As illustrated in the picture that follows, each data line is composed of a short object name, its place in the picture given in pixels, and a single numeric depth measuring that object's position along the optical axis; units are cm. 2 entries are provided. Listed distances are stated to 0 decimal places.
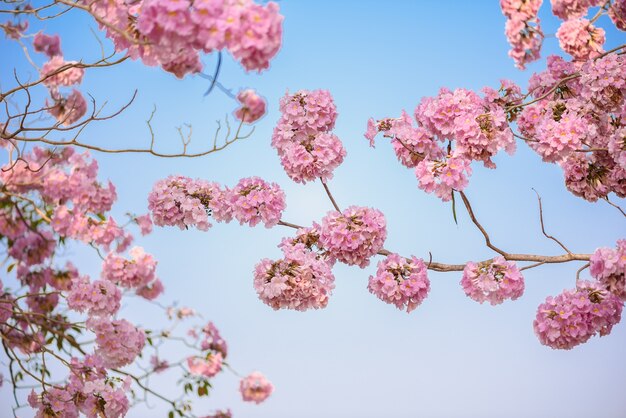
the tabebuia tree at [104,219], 198
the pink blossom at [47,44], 595
